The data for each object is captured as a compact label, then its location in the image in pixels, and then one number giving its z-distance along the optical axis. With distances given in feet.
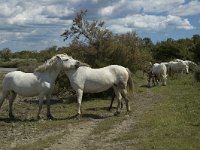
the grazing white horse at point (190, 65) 142.01
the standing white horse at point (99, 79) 53.47
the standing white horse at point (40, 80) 51.65
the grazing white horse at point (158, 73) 103.40
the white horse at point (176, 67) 128.77
